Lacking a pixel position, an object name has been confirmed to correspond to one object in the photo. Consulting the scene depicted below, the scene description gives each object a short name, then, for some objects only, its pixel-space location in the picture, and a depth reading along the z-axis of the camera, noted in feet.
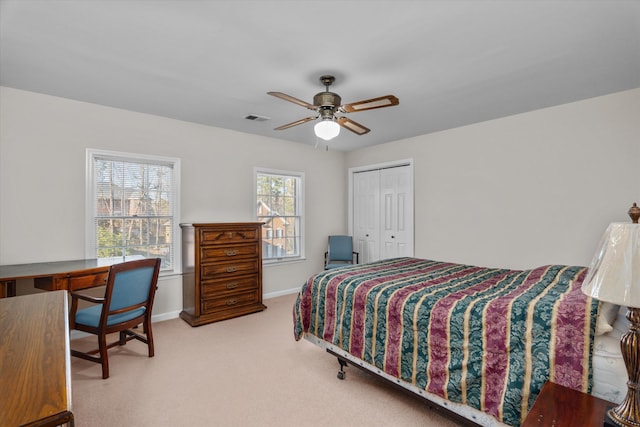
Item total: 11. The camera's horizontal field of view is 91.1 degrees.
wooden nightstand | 3.82
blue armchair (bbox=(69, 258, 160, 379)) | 8.32
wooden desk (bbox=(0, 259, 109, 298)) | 8.40
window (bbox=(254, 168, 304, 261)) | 16.49
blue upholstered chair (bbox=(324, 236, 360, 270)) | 17.94
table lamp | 3.48
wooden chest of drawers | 12.55
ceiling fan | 8.54
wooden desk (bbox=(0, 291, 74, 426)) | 2.35
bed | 4.95
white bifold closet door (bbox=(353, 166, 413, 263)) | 16.65
